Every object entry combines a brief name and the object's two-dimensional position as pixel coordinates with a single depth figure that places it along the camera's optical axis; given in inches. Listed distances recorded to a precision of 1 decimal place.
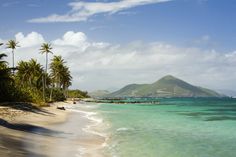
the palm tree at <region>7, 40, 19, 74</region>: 3882.9
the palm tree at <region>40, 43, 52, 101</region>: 3932.1
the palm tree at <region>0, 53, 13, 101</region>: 2245.3
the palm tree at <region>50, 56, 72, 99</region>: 4926.2
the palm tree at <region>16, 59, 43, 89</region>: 4229.8
